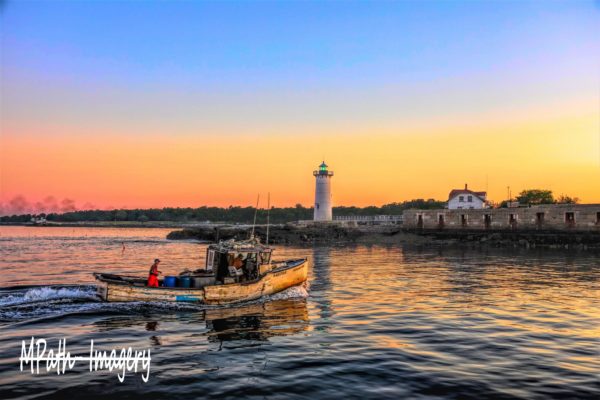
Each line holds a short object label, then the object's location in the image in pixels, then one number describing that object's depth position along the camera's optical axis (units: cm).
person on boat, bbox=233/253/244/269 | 2120
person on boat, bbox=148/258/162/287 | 1933
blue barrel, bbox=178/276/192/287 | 1994
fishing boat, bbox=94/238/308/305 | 1870
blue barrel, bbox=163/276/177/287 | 1994
